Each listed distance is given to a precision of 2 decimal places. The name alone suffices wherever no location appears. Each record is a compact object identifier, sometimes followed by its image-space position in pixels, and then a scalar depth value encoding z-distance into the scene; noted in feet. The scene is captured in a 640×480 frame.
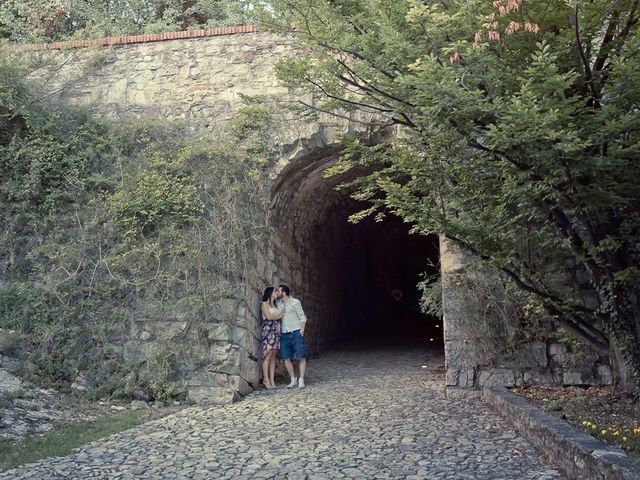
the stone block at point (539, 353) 20.80
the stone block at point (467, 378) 21.09
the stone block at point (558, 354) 20.65
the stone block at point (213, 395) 20.12
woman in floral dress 23.12
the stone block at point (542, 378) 20.54
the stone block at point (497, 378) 20.80
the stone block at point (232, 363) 20.94
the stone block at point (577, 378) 20.25
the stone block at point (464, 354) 21.24
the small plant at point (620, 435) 11.21
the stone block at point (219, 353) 20.95
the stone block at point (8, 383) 17.69
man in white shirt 23.23
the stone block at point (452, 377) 21.18
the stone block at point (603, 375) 20.03
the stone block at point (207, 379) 20.61
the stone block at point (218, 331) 21.25
